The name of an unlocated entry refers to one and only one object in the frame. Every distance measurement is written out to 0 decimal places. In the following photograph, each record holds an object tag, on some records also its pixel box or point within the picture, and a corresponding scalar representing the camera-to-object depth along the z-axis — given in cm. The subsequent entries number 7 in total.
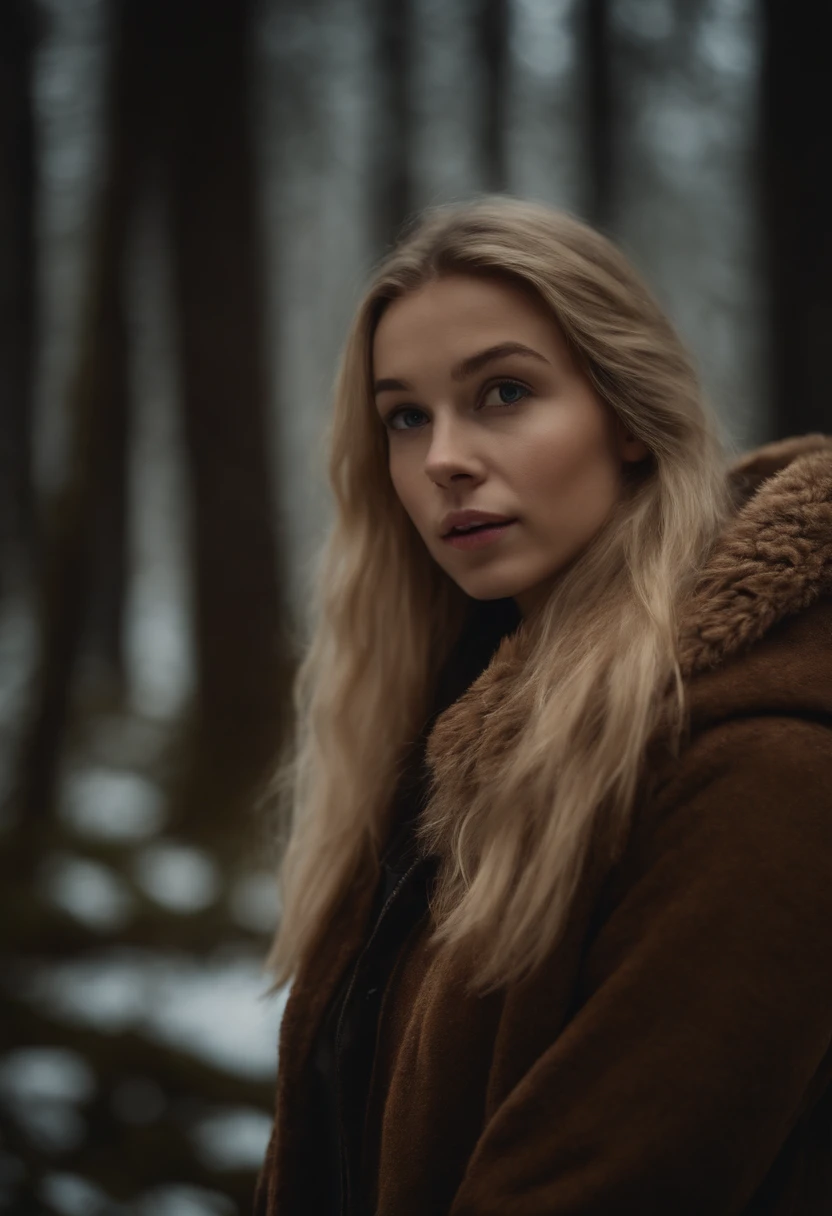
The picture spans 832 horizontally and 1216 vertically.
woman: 99
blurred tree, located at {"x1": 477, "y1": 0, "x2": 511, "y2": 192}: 397
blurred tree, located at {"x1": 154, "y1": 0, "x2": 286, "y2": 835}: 411
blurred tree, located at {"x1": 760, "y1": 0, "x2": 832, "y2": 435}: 312
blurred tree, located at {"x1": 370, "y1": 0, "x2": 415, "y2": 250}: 422
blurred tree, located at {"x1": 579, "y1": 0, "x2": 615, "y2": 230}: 365
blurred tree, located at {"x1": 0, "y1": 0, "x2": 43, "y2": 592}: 469
